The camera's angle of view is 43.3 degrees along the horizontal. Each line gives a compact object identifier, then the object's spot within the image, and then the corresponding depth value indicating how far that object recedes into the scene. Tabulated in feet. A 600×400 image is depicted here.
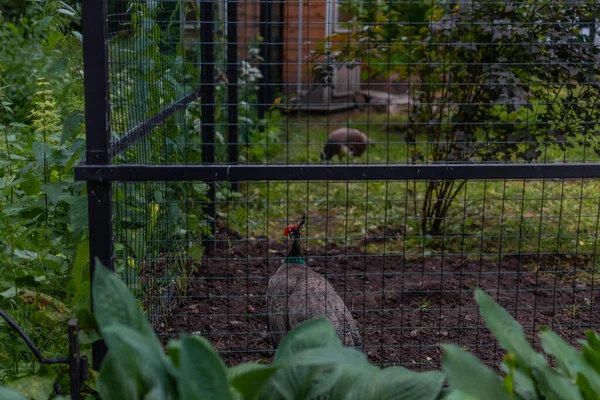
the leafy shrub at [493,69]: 15.79
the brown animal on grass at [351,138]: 30.77
